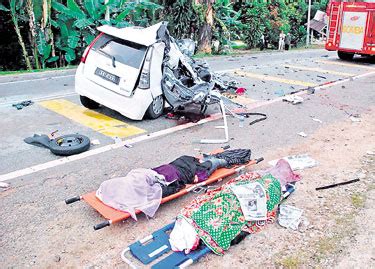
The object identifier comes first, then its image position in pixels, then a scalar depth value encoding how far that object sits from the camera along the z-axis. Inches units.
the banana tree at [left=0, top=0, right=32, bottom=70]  587.1
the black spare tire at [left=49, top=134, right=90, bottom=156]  236.7
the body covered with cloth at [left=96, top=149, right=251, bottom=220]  167.9
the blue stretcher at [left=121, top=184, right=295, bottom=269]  139.5
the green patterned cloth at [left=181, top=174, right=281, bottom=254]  148.4
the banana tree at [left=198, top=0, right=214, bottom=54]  792.3
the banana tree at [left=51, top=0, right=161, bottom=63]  626.5
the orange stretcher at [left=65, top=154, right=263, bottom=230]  158.9
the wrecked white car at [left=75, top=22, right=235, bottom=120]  283.9
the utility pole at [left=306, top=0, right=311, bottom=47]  1213.7
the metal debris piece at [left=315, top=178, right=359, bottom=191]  203.2
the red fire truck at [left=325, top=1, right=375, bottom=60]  660.7
